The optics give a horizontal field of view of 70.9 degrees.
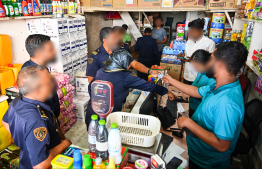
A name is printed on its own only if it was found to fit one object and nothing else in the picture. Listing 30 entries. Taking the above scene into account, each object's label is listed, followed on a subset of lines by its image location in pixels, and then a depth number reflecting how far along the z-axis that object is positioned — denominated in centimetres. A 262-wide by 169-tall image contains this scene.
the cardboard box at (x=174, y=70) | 457
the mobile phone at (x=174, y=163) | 169
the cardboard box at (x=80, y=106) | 388
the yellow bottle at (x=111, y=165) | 107
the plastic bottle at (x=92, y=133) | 124
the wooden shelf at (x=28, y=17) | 283
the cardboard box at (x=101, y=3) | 519
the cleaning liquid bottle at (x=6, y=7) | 280
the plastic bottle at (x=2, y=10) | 270
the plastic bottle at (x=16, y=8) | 294
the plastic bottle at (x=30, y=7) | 317
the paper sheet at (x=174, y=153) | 174
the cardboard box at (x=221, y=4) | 414
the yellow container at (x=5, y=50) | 285
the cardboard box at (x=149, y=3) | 492
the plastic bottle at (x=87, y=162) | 109
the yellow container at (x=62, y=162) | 115
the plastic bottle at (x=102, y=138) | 119
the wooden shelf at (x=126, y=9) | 462
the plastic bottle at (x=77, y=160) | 112
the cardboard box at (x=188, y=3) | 455
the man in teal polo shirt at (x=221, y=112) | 142
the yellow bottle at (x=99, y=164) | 112
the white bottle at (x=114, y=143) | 115
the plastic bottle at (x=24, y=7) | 309
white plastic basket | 158
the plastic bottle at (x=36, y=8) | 327
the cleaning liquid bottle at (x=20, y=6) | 301
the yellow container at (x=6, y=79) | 278
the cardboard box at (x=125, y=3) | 510
